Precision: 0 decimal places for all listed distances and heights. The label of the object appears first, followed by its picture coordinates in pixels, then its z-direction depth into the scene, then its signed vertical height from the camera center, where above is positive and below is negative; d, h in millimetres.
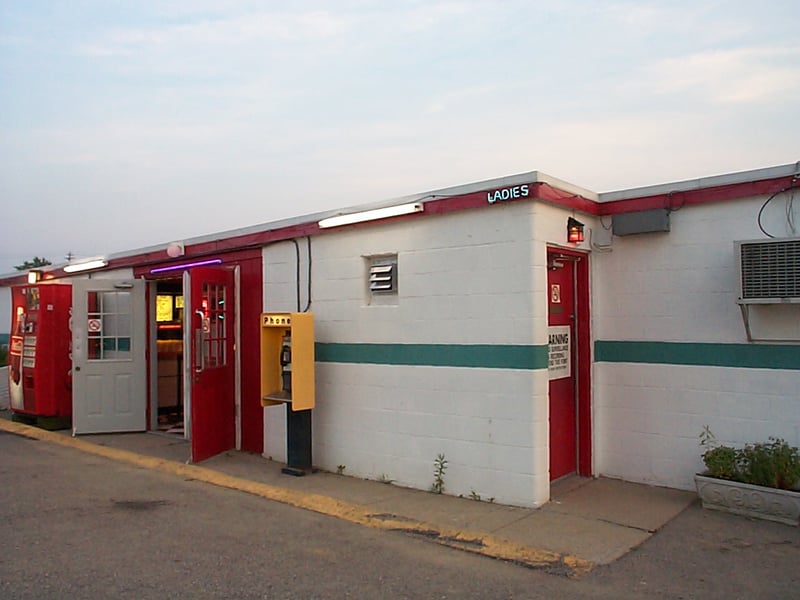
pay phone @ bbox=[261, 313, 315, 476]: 8281 -534
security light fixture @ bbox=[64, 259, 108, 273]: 12455 +1081
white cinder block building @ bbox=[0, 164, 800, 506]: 6961 -70
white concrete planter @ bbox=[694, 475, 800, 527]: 6219 -1538
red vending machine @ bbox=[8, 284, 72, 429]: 11805 -488
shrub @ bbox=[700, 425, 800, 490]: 6340 -1244
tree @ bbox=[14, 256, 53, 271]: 48144 +4462
